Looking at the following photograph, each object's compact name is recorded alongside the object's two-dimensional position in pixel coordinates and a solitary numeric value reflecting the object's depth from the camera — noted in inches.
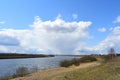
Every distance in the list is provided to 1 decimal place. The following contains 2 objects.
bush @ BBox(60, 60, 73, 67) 643.8
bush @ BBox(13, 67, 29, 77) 404.8
